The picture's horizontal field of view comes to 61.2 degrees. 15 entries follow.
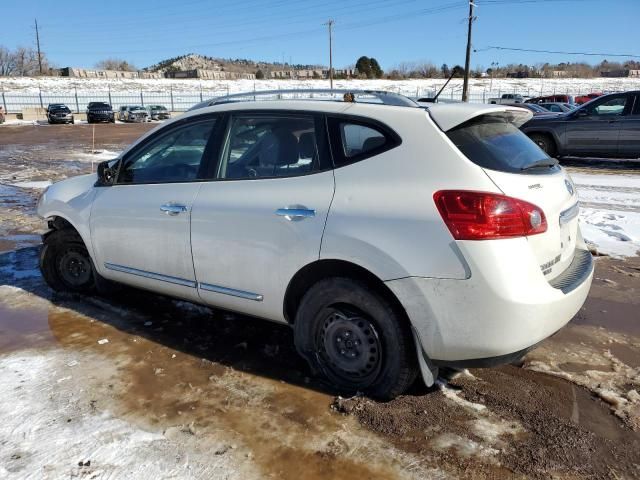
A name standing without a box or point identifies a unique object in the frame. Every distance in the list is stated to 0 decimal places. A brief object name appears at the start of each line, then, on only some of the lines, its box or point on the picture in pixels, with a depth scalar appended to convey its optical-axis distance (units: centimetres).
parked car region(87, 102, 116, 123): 4172
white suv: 273
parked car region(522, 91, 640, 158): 1227
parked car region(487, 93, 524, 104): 4623
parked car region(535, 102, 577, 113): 2530
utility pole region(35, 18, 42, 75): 9131
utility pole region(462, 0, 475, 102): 4163
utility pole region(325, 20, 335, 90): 7097
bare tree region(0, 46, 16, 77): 9188
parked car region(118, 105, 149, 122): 4288
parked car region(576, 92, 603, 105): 4148
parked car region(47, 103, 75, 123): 4066
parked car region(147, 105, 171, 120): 4422
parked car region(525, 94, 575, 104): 3335
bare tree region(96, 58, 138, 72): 10861
